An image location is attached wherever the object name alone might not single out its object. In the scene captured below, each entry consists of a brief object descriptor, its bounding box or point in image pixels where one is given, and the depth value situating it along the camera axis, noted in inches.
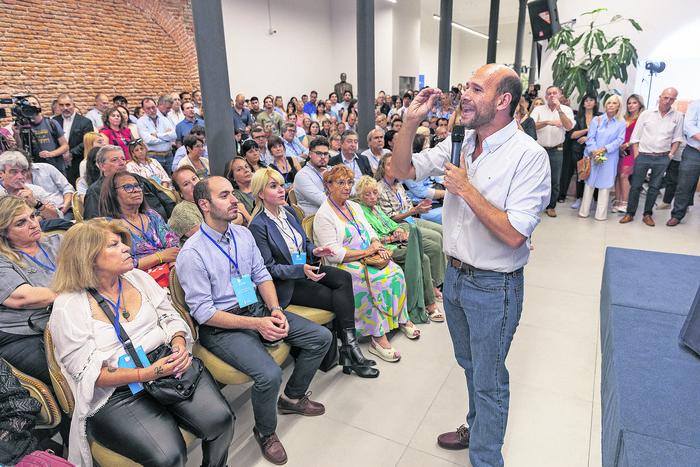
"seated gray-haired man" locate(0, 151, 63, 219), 123.3
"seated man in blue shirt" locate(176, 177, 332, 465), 79.4
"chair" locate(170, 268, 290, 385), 78.7
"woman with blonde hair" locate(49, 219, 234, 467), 62.1
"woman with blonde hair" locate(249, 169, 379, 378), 99.8
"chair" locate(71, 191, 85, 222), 125.6
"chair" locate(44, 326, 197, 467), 61.1
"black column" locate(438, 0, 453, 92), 351.3
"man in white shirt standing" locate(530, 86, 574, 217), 231.9
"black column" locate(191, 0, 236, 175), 132.0
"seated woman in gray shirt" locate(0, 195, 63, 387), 73.9
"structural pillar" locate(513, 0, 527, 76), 511.2
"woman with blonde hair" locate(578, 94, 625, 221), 217.6
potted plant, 276.2
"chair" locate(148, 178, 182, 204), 132.2
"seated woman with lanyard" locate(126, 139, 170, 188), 164.3
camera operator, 197.6
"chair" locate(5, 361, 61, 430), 65.2
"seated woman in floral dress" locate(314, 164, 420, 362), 112.1
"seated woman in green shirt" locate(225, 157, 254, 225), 132.8
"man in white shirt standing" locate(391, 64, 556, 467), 57.3
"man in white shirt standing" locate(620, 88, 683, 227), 205.2
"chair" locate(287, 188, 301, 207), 148.6
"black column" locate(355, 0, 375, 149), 214.5
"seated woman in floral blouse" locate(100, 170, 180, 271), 100.0
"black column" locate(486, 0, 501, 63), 424.8
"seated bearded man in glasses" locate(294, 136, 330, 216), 146.5
